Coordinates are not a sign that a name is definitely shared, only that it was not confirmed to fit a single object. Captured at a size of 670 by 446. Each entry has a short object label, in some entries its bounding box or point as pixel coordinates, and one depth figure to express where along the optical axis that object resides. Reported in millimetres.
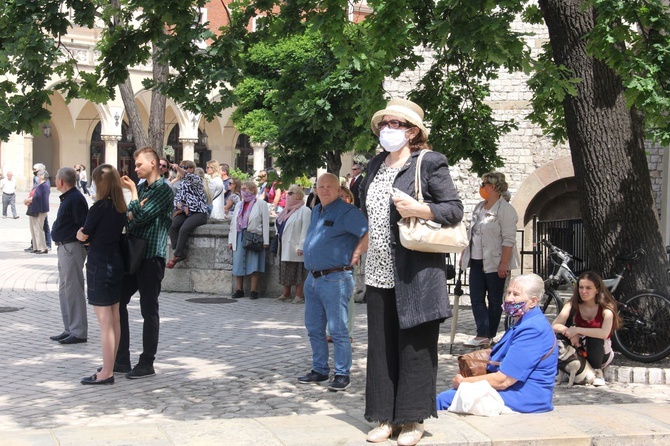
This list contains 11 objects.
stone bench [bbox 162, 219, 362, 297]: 15219
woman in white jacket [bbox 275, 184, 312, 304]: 13977
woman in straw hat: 5590
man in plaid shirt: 8398
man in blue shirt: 8188
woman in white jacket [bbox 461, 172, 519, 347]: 10219
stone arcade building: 19094
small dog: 8391
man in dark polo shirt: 10172
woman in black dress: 8156
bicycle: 9156
